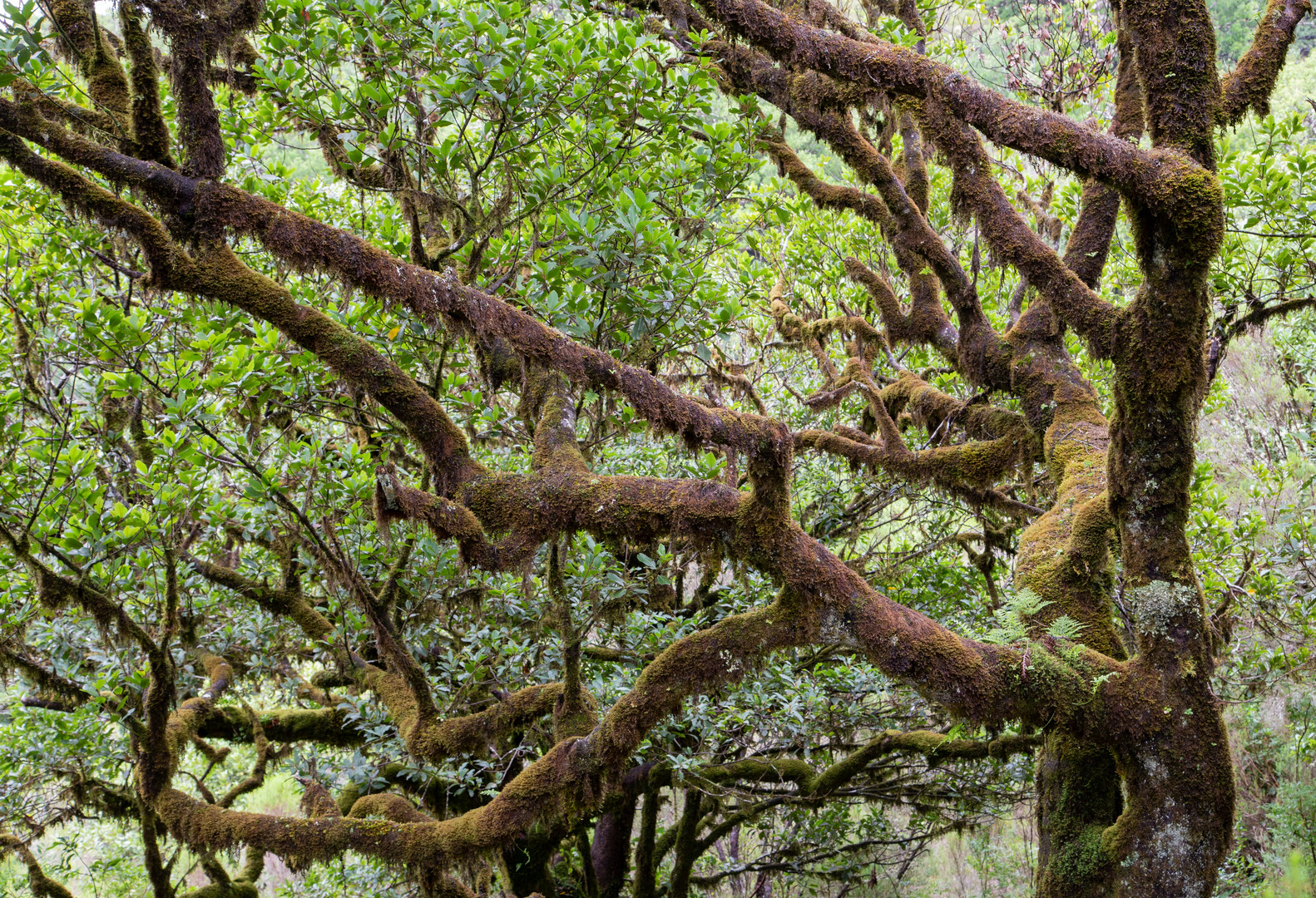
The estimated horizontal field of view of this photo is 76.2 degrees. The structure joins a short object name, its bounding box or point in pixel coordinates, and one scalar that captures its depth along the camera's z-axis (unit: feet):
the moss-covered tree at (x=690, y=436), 11.23
